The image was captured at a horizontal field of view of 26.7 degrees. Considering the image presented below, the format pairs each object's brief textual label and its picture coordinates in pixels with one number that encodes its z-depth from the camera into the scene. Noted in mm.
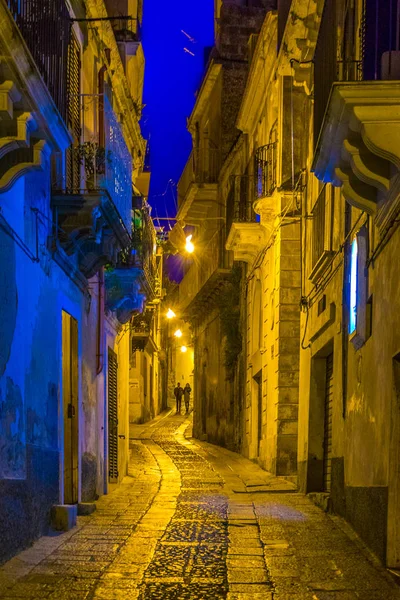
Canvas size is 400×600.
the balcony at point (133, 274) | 15391
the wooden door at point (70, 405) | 11625
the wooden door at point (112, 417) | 16594
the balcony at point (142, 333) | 30031
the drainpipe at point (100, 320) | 14008
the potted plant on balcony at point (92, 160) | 11242
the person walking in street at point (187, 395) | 48312
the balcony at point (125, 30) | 16844
